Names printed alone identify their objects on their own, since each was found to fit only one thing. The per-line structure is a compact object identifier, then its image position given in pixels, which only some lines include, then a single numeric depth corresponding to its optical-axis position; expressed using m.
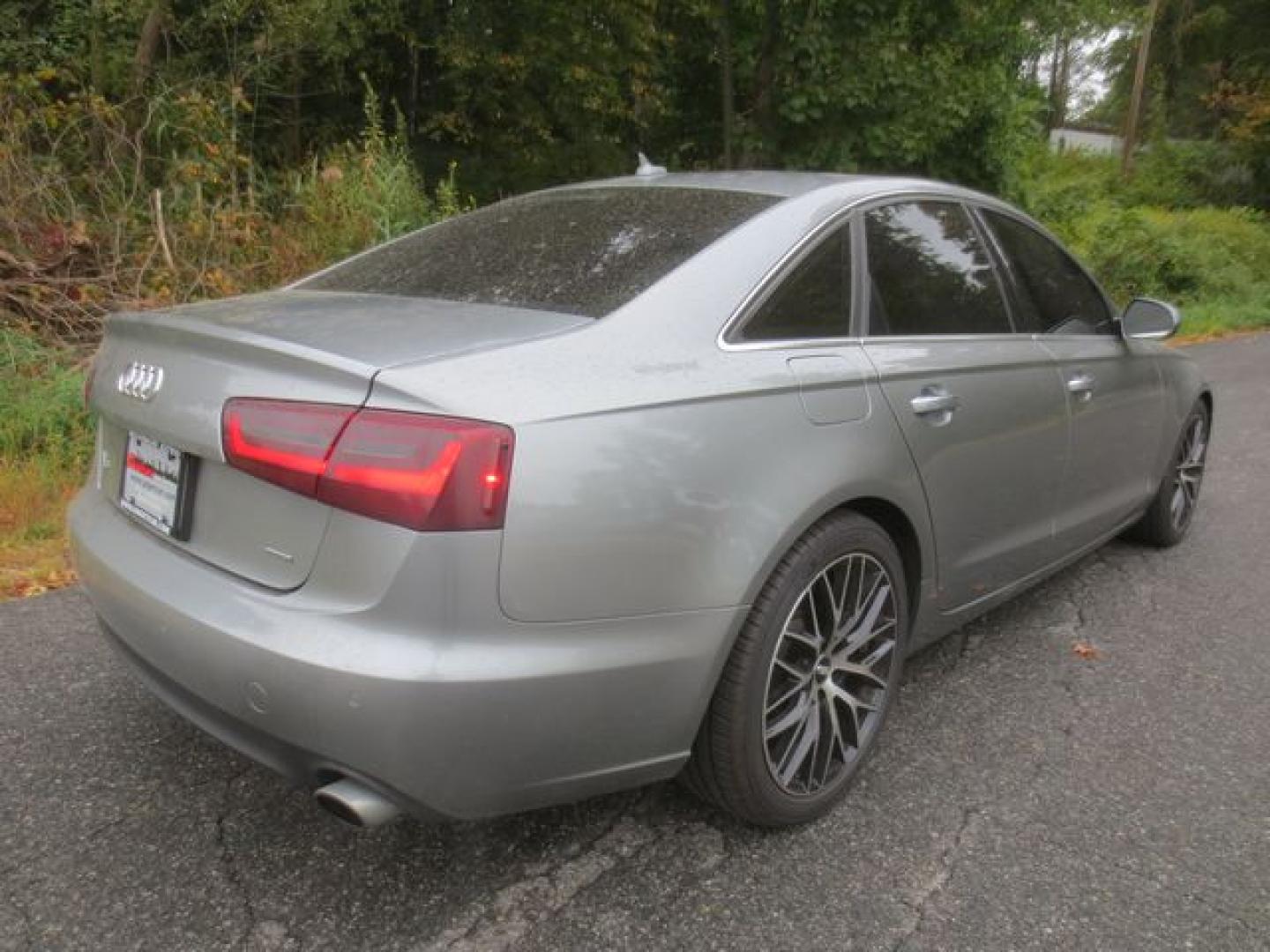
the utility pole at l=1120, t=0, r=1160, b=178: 32.34
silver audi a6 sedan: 1.81
